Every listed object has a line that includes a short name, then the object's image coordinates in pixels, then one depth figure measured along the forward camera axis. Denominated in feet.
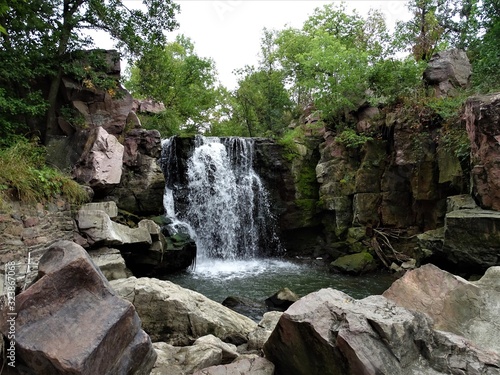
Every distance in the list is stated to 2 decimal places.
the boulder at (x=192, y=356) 11.62
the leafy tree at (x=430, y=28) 46.03
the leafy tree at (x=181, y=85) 37.63
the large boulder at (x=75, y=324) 8.26
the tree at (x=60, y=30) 29.25
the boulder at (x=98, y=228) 24.81
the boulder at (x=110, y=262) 23.59
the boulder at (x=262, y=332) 14.99
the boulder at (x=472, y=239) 22.59
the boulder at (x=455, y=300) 13.03
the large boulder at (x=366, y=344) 9.98
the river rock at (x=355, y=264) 35.99
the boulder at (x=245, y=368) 11.30
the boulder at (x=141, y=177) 36.01
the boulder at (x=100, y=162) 29.22
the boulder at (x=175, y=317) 15.42
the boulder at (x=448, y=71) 39.93
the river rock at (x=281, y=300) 25.64
